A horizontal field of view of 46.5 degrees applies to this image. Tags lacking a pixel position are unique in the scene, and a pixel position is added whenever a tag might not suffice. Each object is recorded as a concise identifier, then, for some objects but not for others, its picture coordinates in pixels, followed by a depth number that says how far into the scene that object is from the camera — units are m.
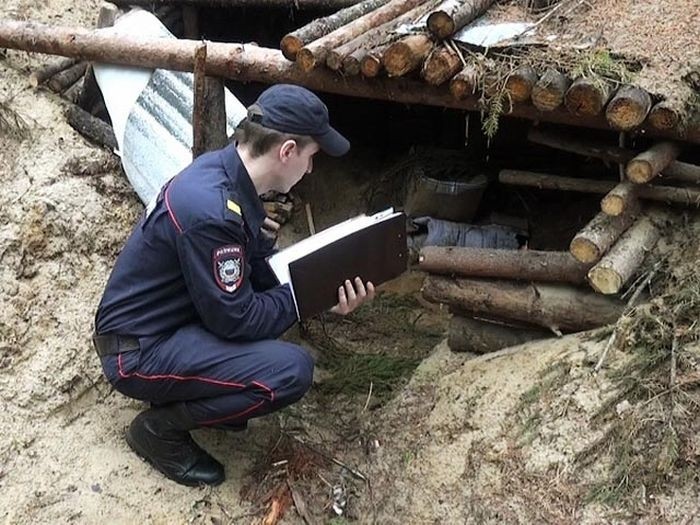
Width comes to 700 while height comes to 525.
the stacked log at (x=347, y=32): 4.42
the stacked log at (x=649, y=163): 3.78
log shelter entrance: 3.82
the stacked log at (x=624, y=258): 3.80
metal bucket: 6.01
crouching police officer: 3.35
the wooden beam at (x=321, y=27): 4.54
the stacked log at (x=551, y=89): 3.81
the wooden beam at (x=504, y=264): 4.16
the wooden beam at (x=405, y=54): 4.07
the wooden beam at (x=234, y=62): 4.16
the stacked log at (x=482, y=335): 4.43
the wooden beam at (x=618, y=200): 3.87
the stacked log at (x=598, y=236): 3.83
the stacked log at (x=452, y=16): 4.18
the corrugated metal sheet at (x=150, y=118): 5.18
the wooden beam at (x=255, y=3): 6.02
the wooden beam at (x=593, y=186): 4.02
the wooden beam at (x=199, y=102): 4.88
